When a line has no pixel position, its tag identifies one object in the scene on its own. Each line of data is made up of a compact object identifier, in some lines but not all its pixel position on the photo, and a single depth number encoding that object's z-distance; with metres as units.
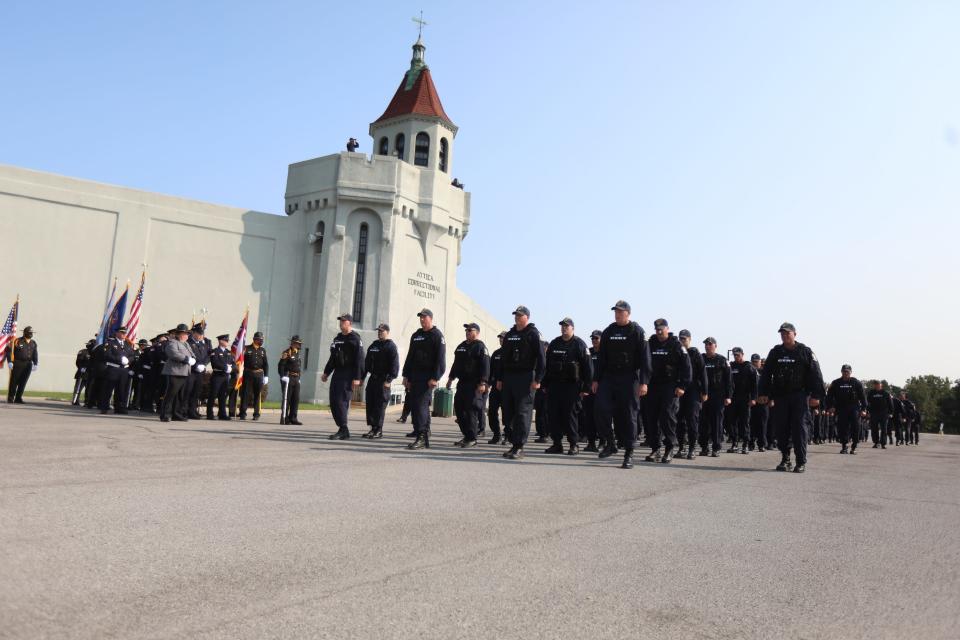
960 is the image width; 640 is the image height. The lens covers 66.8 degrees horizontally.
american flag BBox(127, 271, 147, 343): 19.94
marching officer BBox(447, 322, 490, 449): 11.30
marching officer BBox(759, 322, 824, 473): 10.07
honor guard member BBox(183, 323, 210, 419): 15.20
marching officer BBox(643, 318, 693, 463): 10.80
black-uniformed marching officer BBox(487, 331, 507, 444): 14.08
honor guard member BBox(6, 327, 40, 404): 18.33
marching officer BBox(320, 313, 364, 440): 12.21
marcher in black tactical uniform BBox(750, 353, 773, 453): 15.30
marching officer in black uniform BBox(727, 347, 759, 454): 14.88
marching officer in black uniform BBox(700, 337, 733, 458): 13.05
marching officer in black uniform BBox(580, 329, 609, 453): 12.98
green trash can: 27.00
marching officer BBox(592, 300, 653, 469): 9.70
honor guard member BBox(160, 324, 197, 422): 14.24
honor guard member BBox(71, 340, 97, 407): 19.25
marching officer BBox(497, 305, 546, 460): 10.38
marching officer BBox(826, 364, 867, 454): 16.98
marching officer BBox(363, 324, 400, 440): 12.20
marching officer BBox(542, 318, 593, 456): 11.45
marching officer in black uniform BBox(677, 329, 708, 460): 11.84
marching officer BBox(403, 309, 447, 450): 11.23
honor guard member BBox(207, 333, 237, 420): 16.12
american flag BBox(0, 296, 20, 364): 19.67
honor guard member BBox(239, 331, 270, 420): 16.45
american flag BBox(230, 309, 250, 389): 17.82
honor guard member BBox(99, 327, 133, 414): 15.68
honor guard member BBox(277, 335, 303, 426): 16.19
